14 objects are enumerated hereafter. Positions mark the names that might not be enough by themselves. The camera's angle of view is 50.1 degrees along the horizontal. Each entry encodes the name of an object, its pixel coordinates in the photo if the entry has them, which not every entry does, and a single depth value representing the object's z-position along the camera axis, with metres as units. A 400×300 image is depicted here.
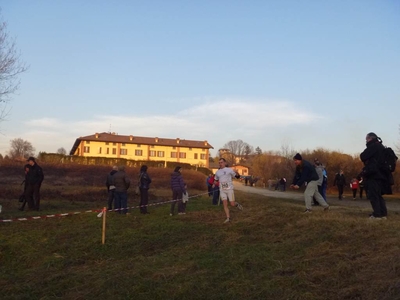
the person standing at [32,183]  15.73
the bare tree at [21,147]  102.15
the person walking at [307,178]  11.55
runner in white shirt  11.74
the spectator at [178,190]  14.59
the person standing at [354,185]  25.25
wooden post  9.56
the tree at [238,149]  136.62
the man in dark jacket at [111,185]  15.75
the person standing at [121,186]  14.66
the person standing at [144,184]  15.25
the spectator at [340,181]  24.48
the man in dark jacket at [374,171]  9.45
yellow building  95.25
